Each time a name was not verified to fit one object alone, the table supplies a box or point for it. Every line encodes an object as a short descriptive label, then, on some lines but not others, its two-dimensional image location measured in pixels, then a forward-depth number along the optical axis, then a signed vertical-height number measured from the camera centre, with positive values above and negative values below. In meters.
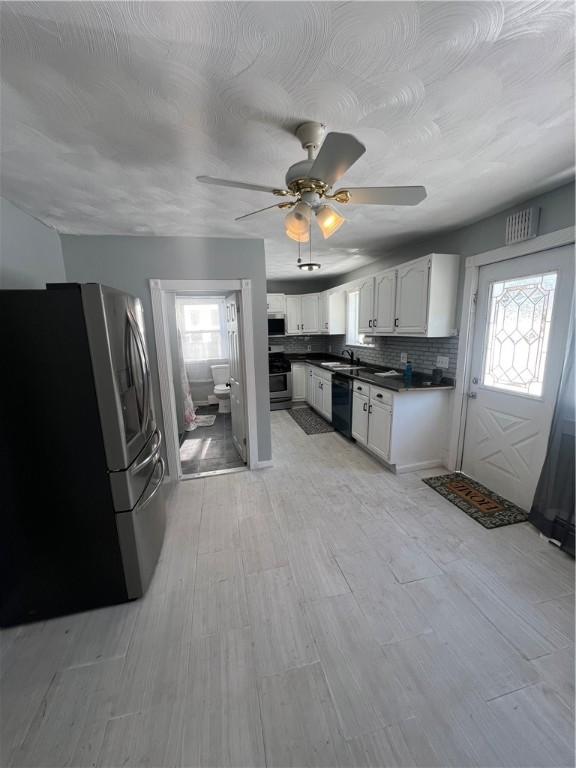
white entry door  2.15 -0.36
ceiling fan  1.12 +0.61
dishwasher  3.88 -1.06
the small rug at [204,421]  4.79 -1.50
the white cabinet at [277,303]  5.48 +0.47
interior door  3.18 -0.53
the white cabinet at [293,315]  5.66 +0.25
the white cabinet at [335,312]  5.09 +0.27
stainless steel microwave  5.47 +0.08
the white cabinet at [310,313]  5.59 +0.27
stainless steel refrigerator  1.42 -0.62
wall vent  2.15 +0.73
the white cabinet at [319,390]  4.53 -1.03
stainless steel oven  5.37 -1.05
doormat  2.34 -1.54
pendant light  3.29 +0.69
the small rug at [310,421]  4.45 -1.51
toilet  5.32 -1.02
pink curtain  4.60 -1.19
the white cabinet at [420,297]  2.87 +0.29
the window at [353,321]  4.83 +0.08
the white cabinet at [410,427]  3.01 -1.06
